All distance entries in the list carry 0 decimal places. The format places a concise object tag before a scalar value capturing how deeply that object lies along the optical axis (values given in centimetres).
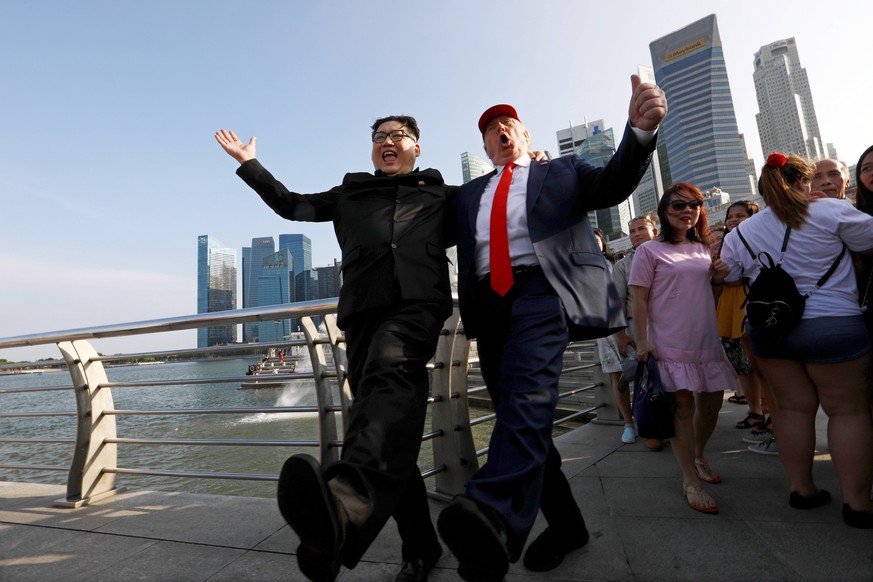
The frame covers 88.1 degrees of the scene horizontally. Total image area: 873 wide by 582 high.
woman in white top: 179
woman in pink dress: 219
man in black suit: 100
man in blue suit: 106
